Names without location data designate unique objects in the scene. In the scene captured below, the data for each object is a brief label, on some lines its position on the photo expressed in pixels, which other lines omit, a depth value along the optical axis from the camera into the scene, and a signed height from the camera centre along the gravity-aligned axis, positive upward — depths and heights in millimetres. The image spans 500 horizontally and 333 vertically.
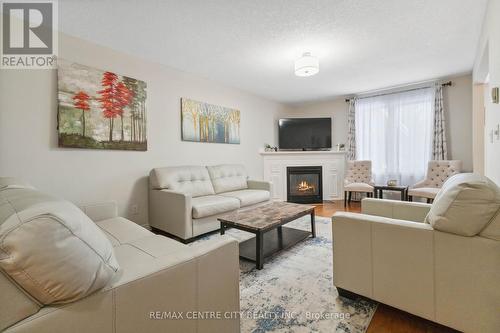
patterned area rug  1373 -931
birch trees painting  3660 +756
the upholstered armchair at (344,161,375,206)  4439 -249
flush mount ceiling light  2779 +1223
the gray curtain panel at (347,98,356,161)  5074 +769
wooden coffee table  2049 -555
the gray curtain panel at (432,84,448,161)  4055 +645
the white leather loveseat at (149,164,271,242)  2711 -428
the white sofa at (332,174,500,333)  1086 -502
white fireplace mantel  5156 -31
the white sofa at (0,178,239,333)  634 -393
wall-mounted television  5387 +754
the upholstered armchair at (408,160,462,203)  3703 -221
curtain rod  4034 +1426
